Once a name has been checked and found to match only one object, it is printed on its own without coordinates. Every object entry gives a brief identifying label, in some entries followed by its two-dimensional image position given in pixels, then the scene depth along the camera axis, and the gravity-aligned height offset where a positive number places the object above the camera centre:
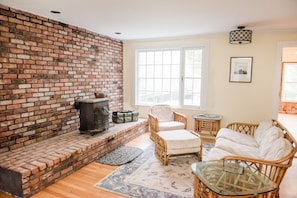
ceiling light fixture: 3.74 +0.86
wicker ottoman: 3.28 -0.99
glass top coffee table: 1.82 -0.93
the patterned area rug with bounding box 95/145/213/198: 2.54 -1.31
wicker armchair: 4.14 -0.79
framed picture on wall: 4.34 +0.30
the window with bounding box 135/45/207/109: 4.84 +0.17
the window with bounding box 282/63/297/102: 8.26 +0.07
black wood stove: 3.76 -0.60
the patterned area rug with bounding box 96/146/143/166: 3.41 -1.26
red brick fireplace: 2.65 -0.29
